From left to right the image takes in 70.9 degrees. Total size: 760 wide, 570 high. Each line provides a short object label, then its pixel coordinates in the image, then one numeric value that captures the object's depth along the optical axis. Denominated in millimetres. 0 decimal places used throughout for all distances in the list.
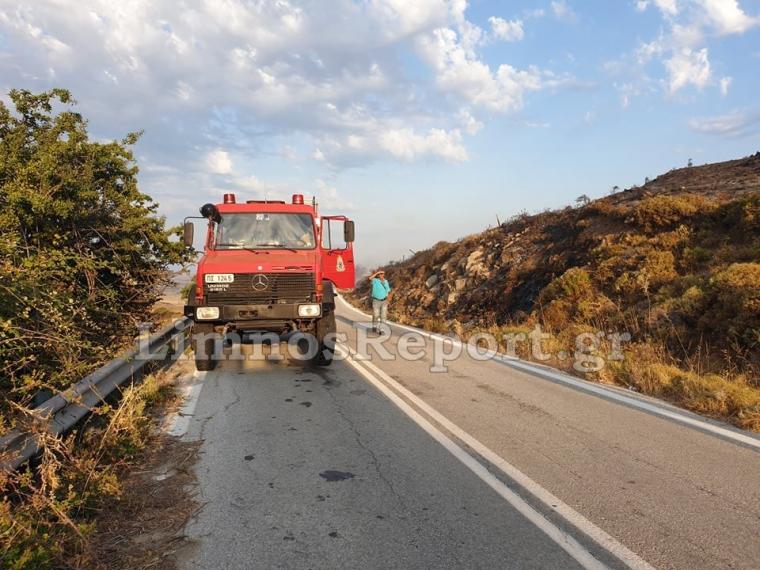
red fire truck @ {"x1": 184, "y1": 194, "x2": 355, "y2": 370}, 8391
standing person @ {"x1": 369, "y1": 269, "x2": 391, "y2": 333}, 13841
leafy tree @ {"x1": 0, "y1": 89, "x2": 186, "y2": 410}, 5430
